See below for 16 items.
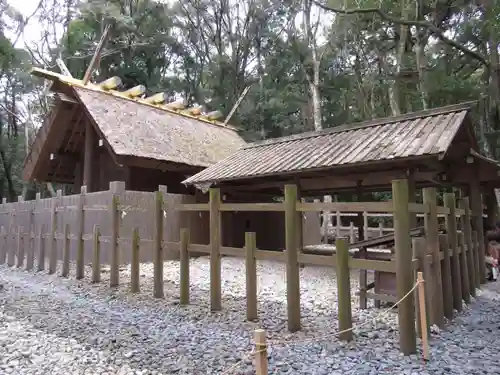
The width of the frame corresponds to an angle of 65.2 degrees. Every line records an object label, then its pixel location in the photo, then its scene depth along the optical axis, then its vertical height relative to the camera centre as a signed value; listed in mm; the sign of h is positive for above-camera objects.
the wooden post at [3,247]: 10906 -778
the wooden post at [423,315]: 3641 -1006
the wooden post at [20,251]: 9906 -810
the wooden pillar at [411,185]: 7656 +496
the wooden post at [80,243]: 7938 -518
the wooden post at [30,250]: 9477 -767
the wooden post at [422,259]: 4154 -526
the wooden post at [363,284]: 5438 -1023
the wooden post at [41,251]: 9094 -755
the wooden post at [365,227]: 13489 -553
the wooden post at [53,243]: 8672 -563
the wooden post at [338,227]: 14353 -564
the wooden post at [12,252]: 10320 -875
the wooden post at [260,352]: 2527 -900
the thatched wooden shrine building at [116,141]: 11594 +2596
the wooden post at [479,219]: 7816 -217
